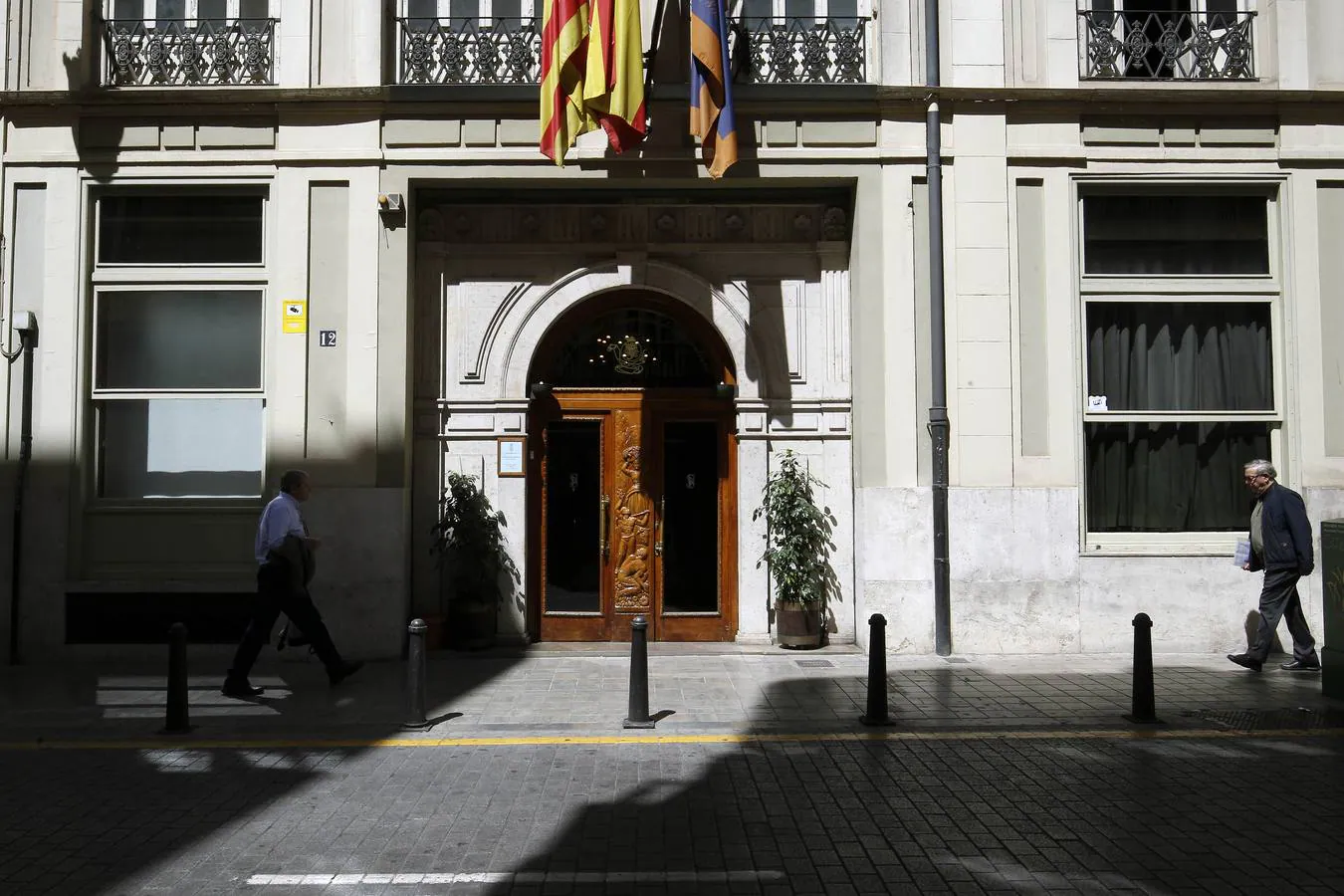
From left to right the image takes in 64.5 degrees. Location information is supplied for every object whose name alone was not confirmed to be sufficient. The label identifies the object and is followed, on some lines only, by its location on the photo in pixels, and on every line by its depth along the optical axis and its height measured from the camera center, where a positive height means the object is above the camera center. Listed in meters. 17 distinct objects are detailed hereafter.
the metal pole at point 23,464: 11.19 +0.32
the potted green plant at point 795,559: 11.55 -0.74
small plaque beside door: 12.10 +0.40
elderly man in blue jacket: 10.01 -0.63
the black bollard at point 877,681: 8.25 -1.48
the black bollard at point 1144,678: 8.29 -1.48
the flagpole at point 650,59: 11.11 +4.54
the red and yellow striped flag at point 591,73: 10.67 +4.23
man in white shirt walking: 9.42 -0.80
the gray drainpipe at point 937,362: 11.18 +1.36
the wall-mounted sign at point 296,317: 11.39 +1.89
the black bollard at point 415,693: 8.23 -1.55
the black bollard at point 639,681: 8.23 -1.47
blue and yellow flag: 10.75 +4.16
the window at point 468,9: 11.81 +5.39
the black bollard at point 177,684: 8.15 -1.47
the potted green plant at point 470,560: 11.57 -0.75
